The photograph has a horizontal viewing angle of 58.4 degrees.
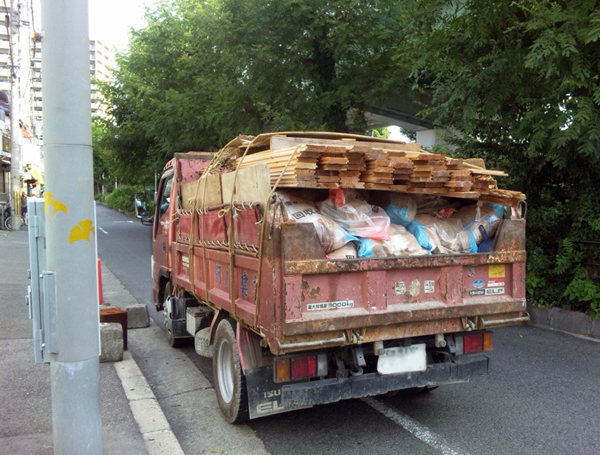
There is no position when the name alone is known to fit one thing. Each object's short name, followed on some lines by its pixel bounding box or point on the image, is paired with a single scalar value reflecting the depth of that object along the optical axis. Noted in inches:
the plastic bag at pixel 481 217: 179.5
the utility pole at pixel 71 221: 123.9
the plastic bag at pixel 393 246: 157.3
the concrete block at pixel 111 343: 229.6
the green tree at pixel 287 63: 410.3
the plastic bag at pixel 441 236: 170.2
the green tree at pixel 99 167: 1030.9
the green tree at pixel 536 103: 233.3
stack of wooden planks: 142.9
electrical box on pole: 127.7
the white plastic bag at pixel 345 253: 153.8
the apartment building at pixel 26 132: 1002.7
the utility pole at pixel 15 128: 951.6
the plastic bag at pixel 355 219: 159.8
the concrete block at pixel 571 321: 294.4
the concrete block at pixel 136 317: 309.4
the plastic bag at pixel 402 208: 171.6
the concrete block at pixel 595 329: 287.1
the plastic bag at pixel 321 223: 151.9
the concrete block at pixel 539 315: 318.3
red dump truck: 142.2
